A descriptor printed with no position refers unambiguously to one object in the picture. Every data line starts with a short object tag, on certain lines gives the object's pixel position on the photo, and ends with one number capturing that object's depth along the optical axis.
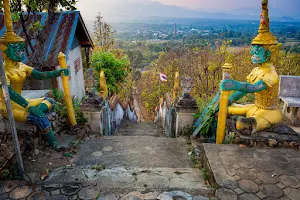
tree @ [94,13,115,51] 19.01
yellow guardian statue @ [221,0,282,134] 4.50
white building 9.24
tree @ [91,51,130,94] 13.34
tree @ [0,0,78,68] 7.83
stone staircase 3.61
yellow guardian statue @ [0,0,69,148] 4.41
